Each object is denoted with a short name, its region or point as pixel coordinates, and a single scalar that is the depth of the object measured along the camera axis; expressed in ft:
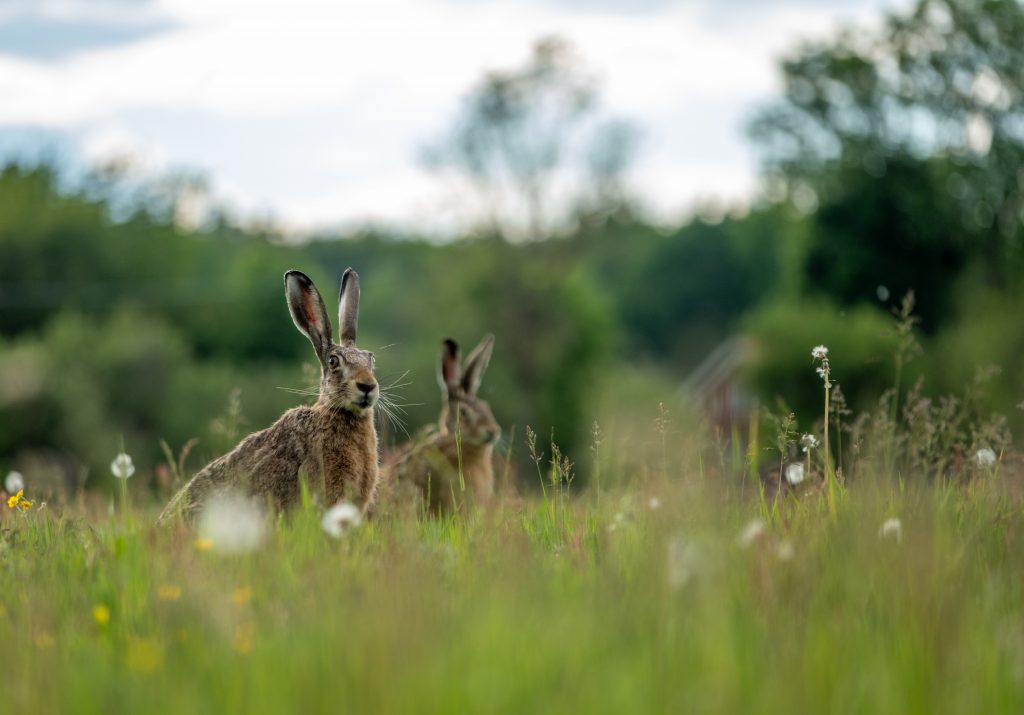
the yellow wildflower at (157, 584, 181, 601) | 31.71
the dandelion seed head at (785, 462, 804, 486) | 44.81
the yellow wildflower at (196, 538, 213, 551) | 36.58
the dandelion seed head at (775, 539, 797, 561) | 32.94
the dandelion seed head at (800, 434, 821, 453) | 45.03
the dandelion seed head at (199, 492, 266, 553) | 34.88
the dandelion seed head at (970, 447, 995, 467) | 47.91
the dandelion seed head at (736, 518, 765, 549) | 34.47
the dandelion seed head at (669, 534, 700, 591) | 30.45
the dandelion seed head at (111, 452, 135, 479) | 47.78
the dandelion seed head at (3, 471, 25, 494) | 57.62
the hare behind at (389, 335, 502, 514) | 71.72
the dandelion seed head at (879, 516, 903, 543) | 34.87
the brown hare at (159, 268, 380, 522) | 50.31
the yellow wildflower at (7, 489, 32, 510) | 48.89
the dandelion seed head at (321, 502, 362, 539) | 37.63
